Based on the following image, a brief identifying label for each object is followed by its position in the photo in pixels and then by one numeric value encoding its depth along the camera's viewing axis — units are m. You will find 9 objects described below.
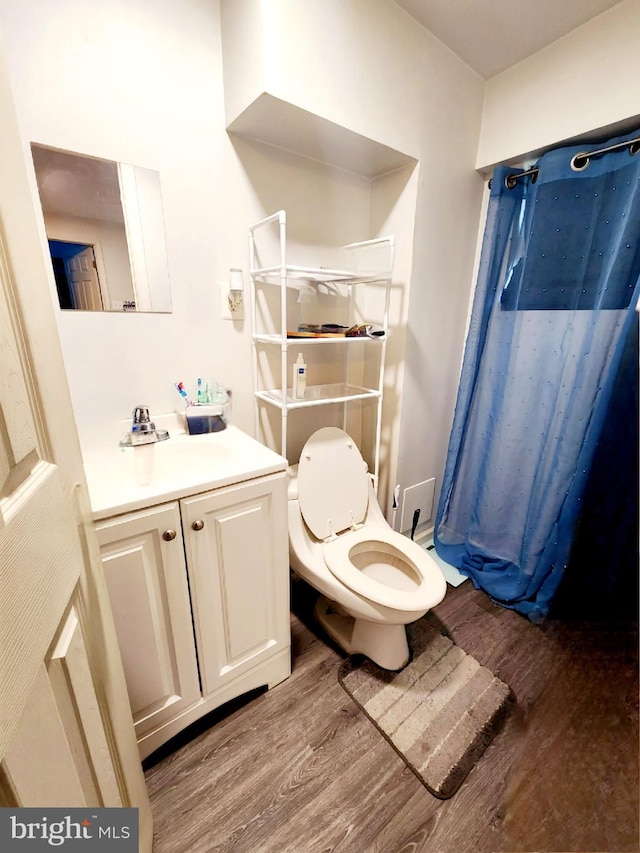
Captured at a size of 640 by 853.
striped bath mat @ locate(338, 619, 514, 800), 1.09
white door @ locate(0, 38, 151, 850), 0.41
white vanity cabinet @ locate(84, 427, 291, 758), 0.90
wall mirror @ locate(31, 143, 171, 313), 1.03
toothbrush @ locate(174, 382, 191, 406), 1.33
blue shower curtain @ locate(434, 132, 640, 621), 1.33
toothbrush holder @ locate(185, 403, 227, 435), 1.31
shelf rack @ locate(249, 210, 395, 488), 1.29
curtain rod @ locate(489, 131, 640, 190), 1.21
